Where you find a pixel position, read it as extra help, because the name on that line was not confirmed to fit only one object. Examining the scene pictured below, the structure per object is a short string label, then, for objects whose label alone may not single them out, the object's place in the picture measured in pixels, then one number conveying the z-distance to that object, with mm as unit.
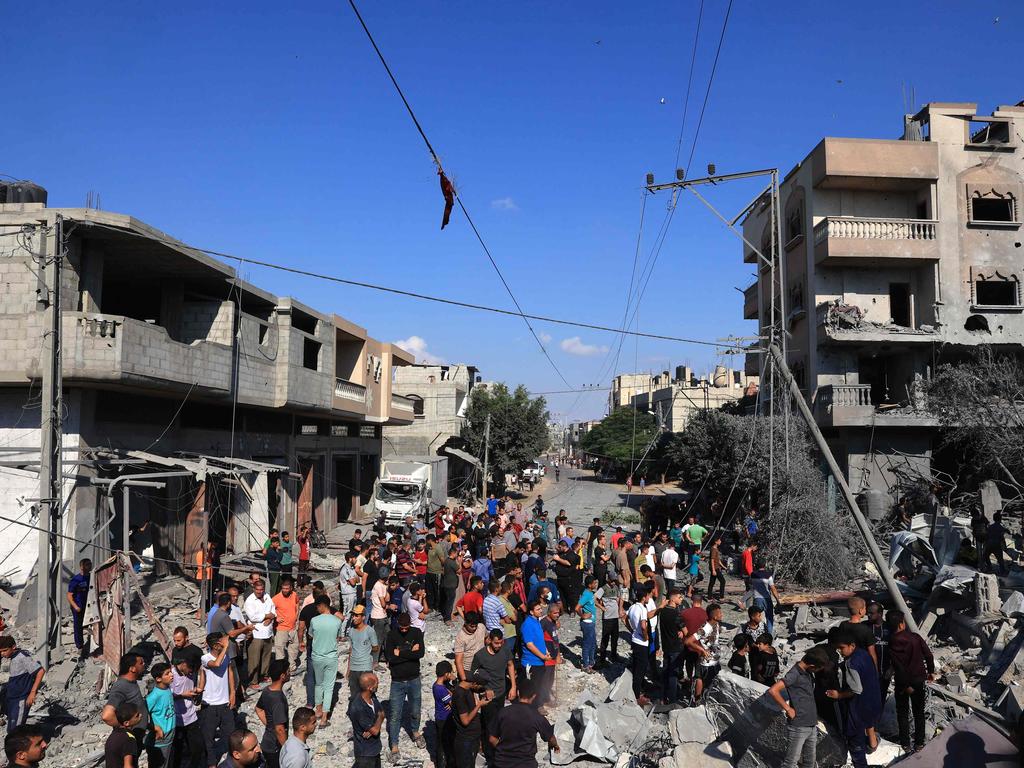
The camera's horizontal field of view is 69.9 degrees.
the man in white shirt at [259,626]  9070
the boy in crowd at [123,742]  5434
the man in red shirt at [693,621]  8797
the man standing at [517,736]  5641
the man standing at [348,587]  11155
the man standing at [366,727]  6207
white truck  26172
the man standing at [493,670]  7066
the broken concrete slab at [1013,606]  9288
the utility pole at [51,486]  10516
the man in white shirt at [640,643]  9141
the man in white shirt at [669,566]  13320
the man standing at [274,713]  6254
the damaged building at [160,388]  12820
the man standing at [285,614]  9688
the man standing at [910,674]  7086
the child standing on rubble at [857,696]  6559
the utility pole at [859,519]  8984
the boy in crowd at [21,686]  7465
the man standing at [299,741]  5219
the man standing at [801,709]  6215
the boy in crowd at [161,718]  6348
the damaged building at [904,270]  24281
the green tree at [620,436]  62656
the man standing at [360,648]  7980
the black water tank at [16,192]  14102
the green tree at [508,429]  40844
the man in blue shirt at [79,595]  11023
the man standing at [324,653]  7980
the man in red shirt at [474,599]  9719
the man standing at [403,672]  7293
